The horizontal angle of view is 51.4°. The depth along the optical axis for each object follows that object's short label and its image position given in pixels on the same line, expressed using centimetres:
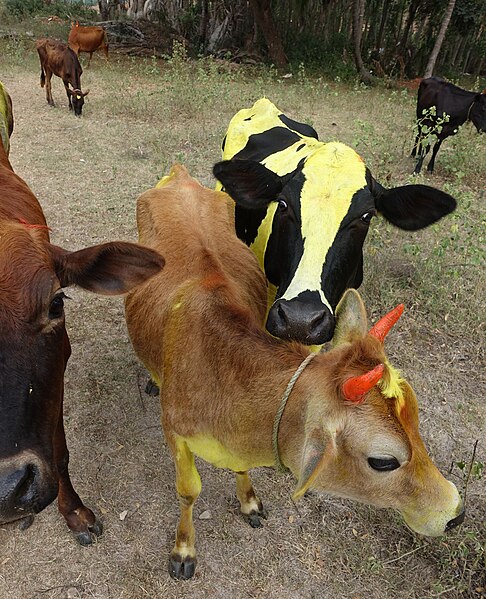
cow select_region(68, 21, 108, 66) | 1439
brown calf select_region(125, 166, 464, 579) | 184
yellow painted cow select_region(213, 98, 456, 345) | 272
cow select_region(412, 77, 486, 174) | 880
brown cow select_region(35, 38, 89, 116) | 1031
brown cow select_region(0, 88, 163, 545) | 188
